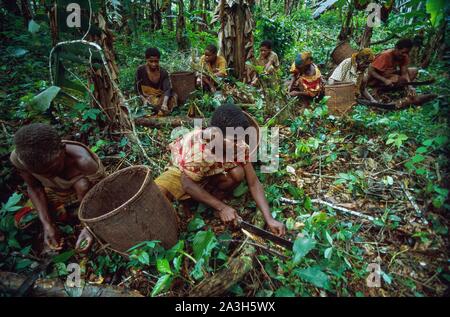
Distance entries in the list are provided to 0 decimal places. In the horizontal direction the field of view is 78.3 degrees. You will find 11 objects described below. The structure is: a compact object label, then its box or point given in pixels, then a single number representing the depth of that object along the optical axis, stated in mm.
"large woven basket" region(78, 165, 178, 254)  1822
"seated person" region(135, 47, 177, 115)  4625
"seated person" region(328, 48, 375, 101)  4887
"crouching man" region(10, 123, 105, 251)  1882
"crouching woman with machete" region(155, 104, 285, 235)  2150
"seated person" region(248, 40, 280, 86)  6066
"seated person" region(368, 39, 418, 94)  4750
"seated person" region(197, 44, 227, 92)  4679
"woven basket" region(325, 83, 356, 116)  3879
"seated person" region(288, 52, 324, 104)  4500
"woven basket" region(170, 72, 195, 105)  4734
